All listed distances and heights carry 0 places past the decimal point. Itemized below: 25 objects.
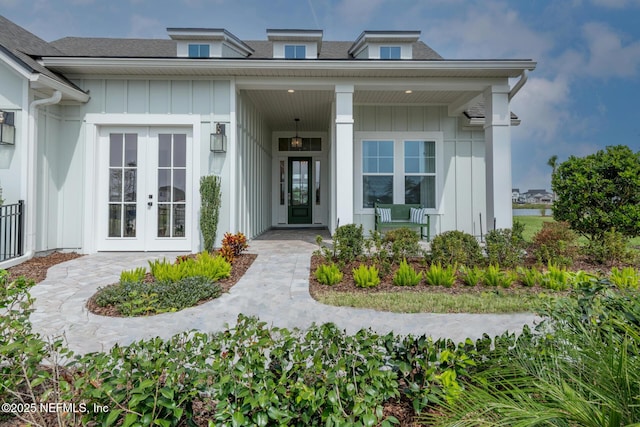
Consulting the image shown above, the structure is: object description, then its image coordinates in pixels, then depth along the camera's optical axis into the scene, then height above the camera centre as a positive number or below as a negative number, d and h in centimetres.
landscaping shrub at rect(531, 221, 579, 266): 495 -41
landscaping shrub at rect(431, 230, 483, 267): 481 -47
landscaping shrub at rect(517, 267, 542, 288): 412 -75
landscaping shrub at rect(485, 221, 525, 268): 491 -43
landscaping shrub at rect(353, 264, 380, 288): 414 -75
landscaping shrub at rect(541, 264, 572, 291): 394 -75
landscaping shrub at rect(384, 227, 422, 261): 496 -40
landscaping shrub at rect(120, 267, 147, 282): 395 -71
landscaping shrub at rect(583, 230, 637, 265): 513 -51
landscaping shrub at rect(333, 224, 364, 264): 496 -38
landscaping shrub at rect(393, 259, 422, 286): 421 -76
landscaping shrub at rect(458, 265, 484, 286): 418 -74
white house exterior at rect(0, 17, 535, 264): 580 +176
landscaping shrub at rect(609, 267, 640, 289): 357 -66
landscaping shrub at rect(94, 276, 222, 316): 338 -85
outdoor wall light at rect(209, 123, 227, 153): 639 +149
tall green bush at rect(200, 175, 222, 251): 624 +17
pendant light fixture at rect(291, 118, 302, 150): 1096 +257
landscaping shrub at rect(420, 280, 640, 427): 109 -62
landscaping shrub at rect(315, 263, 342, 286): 420 -73
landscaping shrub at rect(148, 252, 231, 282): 405 -66
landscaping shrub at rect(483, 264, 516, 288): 414 -75
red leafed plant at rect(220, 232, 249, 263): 519 -47
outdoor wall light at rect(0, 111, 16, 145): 538 +147
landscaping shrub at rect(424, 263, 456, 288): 416 -74
